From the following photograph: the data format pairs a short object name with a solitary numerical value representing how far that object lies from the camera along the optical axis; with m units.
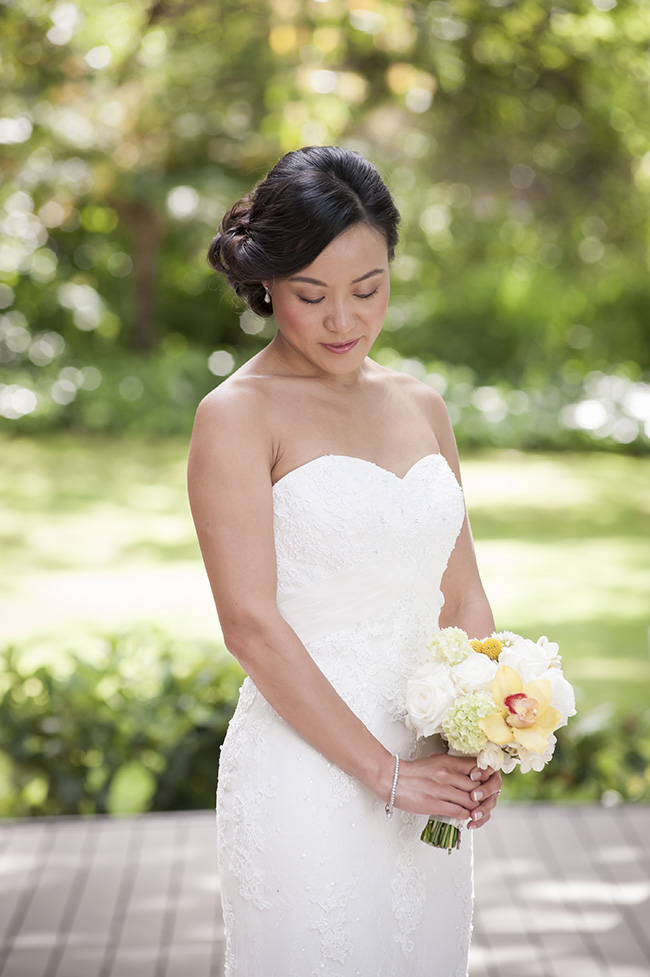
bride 2.70
